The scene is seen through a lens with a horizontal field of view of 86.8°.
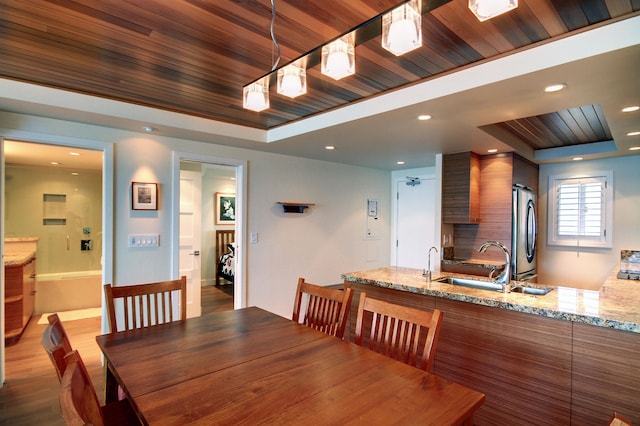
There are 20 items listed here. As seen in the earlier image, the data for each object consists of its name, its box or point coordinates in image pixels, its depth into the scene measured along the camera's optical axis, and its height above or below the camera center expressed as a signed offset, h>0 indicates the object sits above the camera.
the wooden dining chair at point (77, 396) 0.78 -0.48
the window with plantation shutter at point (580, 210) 4.37 +0.04
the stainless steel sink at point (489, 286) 2.32 -0.54
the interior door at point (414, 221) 5.26 -0.15
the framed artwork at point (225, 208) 6.62 +0.05
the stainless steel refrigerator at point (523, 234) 3.96 -0.26
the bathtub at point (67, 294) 4.59 -1.17
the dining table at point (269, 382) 1.05 -0.63
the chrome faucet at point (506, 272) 2.32 -0.41
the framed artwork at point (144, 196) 3.19 +0.14
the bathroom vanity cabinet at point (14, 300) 3.47 -0.94
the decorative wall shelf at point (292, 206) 4.27 +0.07
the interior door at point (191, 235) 4.26 -0.31
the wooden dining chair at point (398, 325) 1.44 -0.54
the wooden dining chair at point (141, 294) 1.89 -0.50
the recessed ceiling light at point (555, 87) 1.96 +0.74
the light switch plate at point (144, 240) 3.20 -0.29
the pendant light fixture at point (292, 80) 1.53 +0.61
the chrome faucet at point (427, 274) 2.51 -0.49
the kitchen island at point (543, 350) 1.63 -0.75
